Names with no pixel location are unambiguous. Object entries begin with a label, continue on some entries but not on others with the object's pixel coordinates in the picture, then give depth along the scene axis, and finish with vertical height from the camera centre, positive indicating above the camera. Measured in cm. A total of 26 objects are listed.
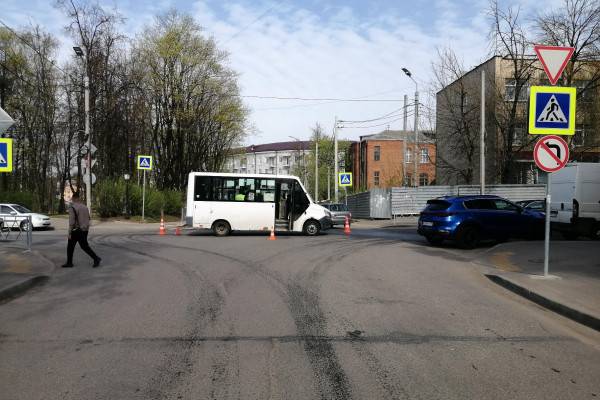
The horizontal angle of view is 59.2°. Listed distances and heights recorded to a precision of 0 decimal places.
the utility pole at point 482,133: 2461 +325
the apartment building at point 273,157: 12131 +1045
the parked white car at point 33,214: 2519 -74
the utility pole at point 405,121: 3325 +525
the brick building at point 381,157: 7675 +651
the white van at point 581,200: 1747 +9
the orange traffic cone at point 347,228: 2321 -120
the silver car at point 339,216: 2891 -83
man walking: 1171 -64
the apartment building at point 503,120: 3067 +519
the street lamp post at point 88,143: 2723 +292
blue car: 1608 -57
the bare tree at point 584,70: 2767 +742
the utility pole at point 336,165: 4025 +283
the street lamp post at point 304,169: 8981 +540
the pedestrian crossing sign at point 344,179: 3612 +151
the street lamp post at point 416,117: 3277 +529
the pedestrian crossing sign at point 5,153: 1227 +106
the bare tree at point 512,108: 3052 +582
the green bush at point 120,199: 3105 +2
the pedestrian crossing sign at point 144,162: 2884 +205
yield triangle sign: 966 +266
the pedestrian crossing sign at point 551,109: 974 +173
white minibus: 2097 -6
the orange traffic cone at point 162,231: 2170 -130
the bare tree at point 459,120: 3462 +563
